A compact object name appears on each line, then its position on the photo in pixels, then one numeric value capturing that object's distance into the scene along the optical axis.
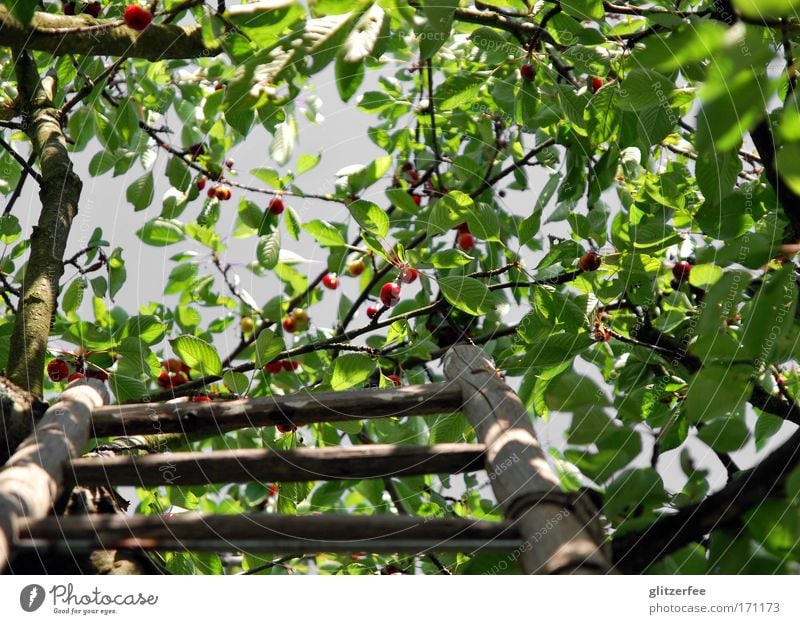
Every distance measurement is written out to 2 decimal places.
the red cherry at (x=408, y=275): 2.47
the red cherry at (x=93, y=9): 2.63
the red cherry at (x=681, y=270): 2.72
